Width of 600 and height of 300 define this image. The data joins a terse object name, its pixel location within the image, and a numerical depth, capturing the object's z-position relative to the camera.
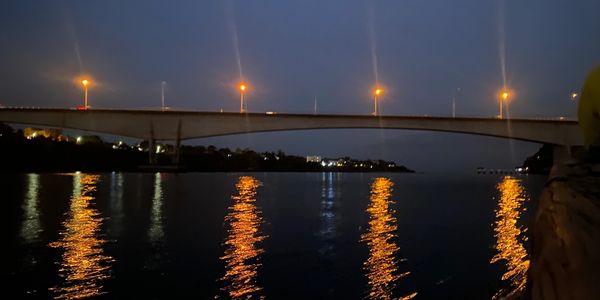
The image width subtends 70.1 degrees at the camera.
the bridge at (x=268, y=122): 76.81
